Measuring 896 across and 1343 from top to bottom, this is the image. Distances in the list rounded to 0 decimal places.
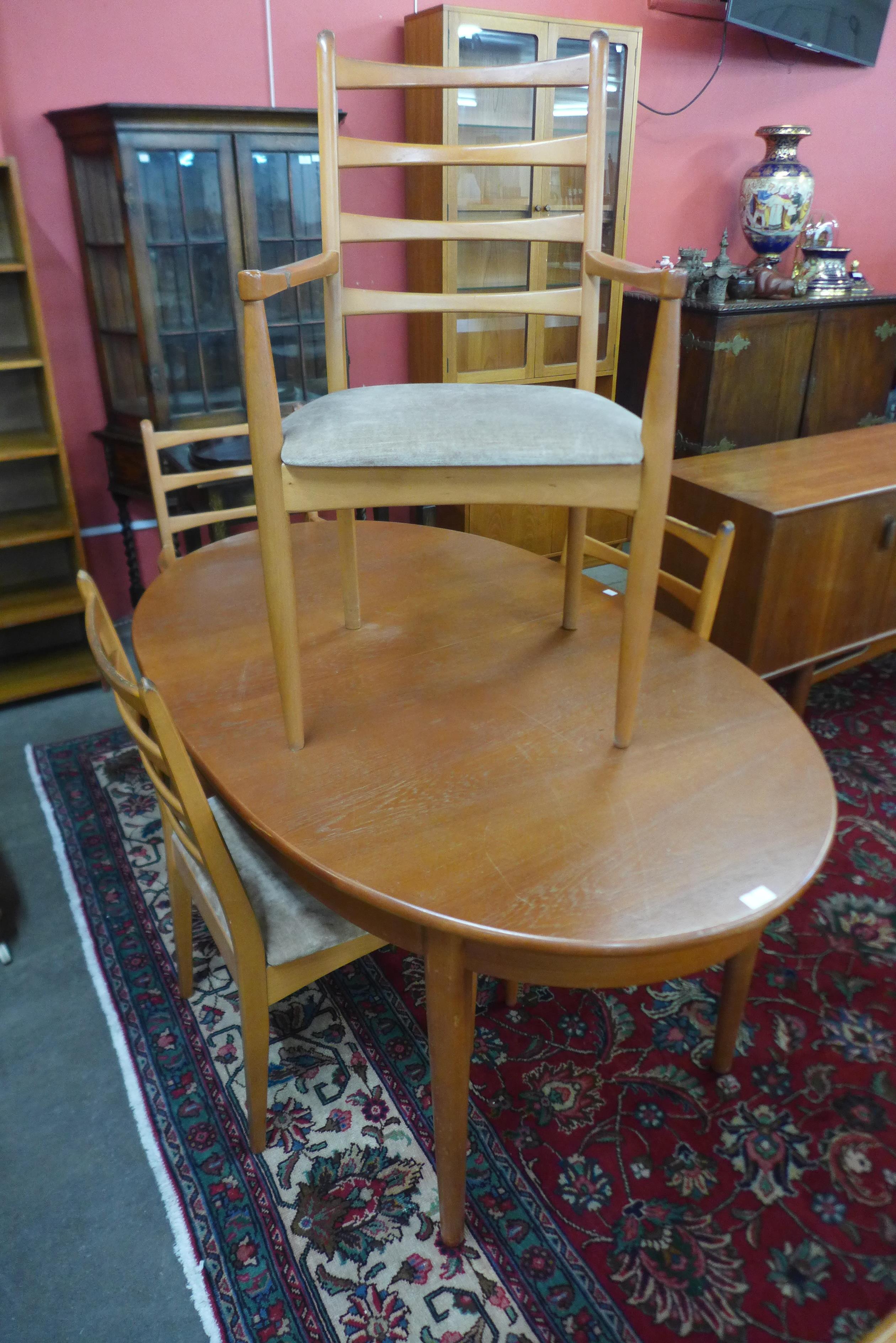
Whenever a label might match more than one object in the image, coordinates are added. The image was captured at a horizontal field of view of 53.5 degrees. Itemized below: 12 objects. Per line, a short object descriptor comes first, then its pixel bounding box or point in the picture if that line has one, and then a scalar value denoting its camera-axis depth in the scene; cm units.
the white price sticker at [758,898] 85
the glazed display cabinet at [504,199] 279
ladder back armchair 102
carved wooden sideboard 335
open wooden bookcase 234
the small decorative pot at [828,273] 361
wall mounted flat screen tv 335
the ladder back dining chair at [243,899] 102
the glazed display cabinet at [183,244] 231
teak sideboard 210
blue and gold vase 354
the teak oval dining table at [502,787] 87
